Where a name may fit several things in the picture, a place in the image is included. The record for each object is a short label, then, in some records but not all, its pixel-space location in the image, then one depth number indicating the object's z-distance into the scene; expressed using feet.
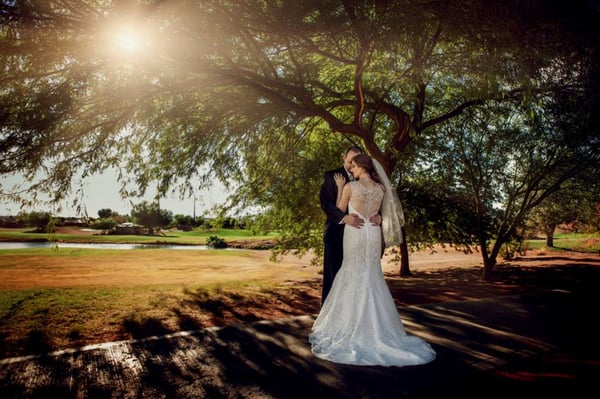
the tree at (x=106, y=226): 114.93
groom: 18.78
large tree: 19.90
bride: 14.85
